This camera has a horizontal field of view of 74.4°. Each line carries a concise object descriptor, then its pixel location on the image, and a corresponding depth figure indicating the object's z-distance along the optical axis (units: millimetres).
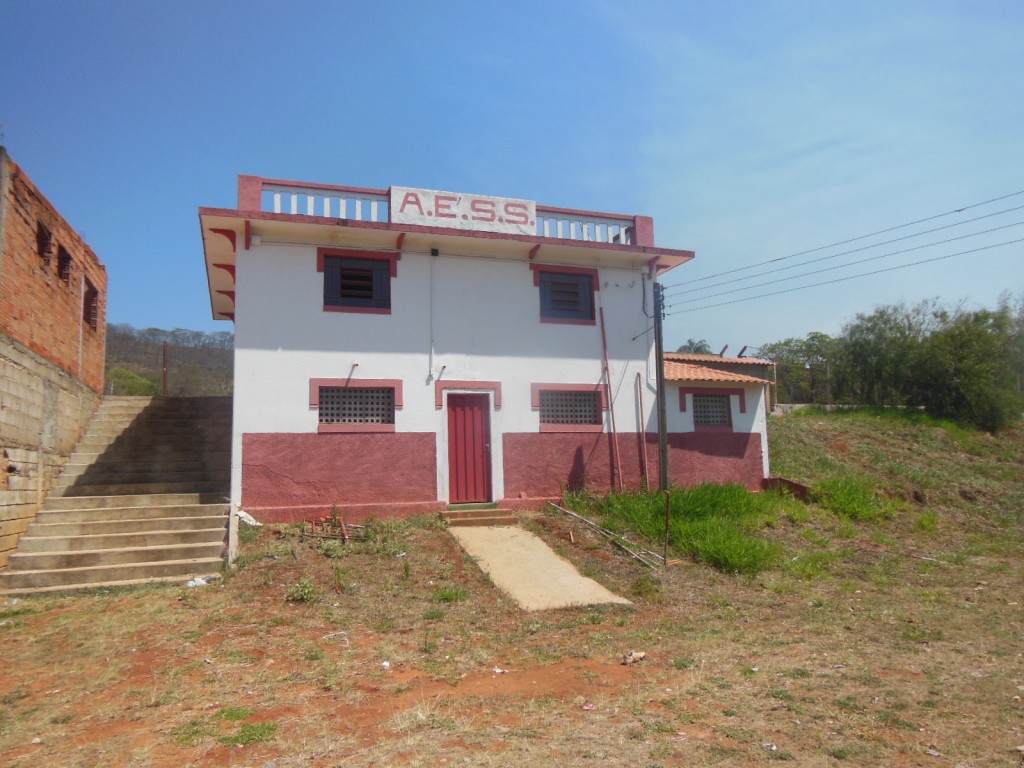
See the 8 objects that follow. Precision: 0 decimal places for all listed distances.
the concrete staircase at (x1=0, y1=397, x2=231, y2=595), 8430
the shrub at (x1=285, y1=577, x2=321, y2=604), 7742
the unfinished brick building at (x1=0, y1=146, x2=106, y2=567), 8602
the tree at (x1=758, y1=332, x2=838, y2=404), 28891
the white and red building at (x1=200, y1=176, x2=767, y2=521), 11453
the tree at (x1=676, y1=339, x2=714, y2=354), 47325
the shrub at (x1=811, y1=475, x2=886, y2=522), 13422
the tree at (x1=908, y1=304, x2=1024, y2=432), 23734
